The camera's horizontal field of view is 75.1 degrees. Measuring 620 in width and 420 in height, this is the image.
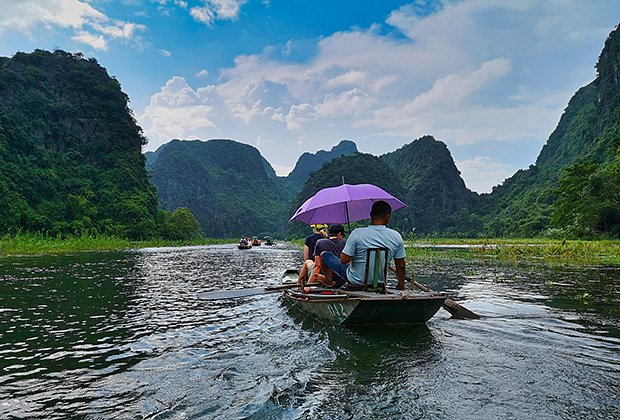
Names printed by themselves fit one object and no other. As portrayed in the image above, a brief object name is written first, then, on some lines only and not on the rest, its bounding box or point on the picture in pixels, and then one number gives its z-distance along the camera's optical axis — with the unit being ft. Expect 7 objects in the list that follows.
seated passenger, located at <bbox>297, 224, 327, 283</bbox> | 27.89
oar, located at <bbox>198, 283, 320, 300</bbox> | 28.35
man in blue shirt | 18.75
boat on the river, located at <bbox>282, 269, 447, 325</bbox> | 17.50
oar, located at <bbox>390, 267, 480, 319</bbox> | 21.57
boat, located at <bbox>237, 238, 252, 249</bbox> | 133.57
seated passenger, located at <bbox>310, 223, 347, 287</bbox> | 23.52
